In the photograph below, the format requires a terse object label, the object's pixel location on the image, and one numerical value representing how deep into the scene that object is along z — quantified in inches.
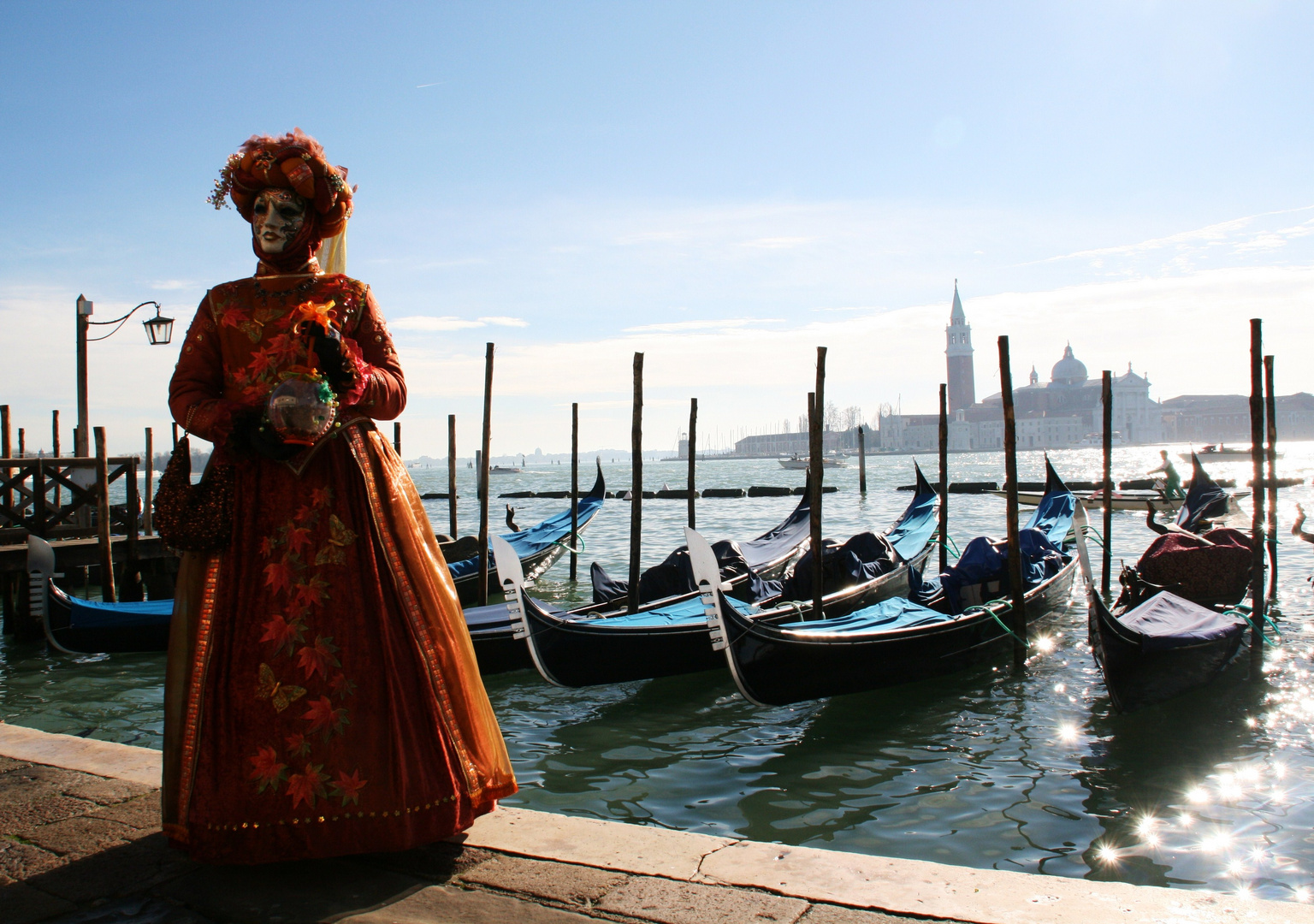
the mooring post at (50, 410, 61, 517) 524.6
